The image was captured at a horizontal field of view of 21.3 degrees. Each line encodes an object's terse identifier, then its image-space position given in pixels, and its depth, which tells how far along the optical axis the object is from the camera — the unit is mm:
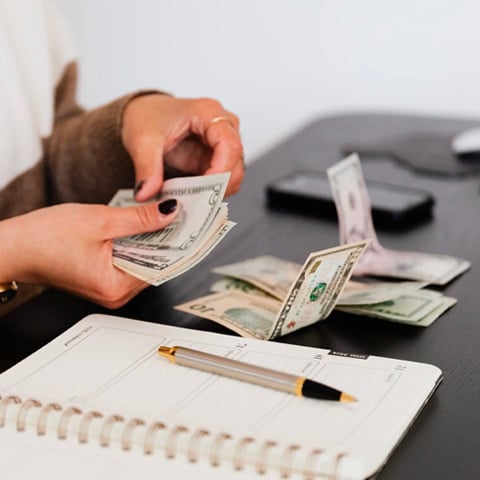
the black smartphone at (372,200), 998
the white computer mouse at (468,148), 1166
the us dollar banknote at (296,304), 782
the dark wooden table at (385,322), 680
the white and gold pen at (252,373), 689
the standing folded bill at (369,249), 888
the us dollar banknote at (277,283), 836
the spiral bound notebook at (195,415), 646
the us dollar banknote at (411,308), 810
